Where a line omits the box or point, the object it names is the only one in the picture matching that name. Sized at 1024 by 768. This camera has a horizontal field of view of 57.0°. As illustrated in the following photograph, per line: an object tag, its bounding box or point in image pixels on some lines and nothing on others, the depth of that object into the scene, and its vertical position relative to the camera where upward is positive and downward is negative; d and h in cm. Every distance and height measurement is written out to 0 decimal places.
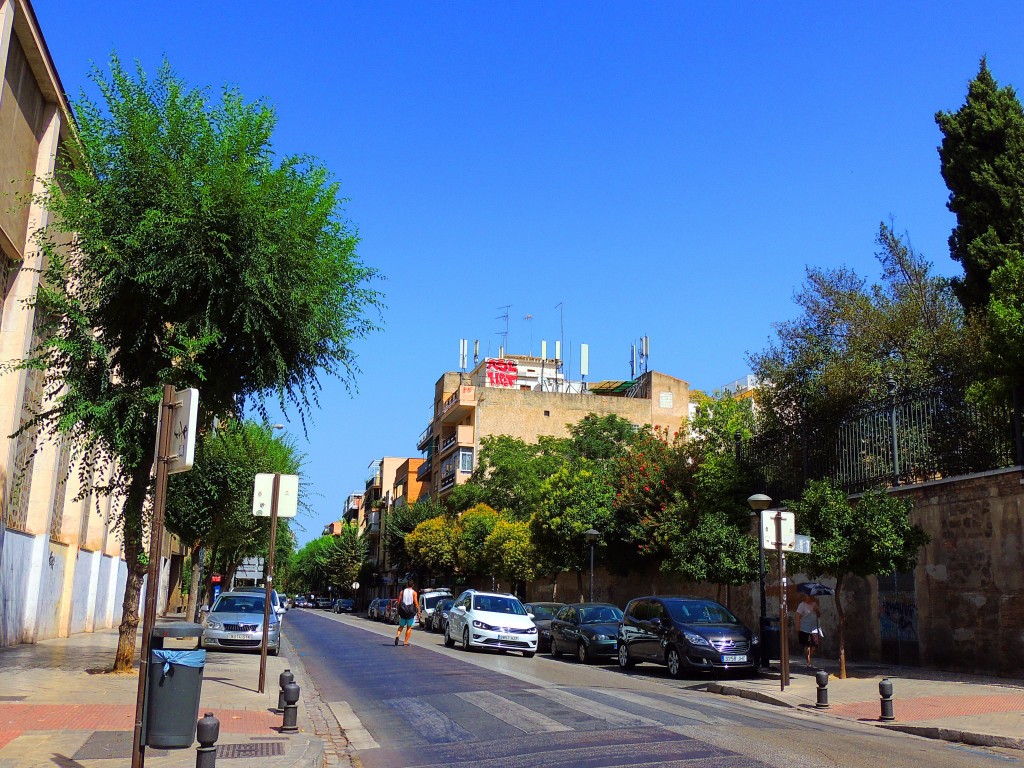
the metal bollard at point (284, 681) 1077 -124
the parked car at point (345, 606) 9988 -341
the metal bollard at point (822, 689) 1372 -143
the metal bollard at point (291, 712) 1016 -150
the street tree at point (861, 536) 1727 +100
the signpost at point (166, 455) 683 +82
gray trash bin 709 -97
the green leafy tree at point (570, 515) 3609 +252
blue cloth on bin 715 -69
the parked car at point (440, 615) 4173 -172
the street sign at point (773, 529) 1617 +99
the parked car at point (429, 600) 4637 -122
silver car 2280 -145
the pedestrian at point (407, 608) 2683 -92
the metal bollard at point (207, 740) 664 -121
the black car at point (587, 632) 2331 -128
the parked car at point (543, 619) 2956 -123
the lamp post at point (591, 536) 3095 +149
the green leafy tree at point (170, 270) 1438 +457
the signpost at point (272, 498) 1385 +106
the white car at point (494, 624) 2558 -124
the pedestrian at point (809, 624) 1934 -70
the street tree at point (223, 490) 2722 +226
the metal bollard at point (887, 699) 1230 -138
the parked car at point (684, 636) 1845 -104
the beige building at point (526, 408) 7019 +1272
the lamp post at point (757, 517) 1783 +147
